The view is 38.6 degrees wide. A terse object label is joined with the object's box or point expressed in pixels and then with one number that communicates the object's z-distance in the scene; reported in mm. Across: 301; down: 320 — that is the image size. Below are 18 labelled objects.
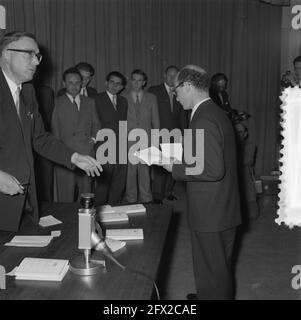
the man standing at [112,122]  4621
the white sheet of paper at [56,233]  2061
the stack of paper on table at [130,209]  2471
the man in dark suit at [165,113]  5232
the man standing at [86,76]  4711
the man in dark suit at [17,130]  2125
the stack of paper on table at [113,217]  2320
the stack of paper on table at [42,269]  1596
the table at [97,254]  1496
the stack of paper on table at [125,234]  2047
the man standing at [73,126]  4199
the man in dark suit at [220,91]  4711
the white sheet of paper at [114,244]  1912
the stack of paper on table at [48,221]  2216
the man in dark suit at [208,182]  2268
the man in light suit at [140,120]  4887
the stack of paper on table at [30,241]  1925
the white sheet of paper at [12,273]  1618
